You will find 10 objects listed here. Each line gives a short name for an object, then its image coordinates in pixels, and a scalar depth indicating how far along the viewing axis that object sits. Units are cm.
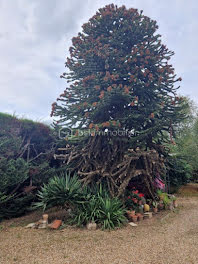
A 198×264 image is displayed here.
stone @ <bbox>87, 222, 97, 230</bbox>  388
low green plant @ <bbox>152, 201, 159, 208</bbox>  549
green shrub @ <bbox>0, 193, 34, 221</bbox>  451
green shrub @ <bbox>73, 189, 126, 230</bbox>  403
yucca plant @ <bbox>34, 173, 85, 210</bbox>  423
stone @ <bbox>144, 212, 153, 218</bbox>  484
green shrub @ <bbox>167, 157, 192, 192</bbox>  910
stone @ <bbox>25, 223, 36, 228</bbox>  401
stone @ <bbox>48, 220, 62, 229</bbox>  390
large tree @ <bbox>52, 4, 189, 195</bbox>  509
